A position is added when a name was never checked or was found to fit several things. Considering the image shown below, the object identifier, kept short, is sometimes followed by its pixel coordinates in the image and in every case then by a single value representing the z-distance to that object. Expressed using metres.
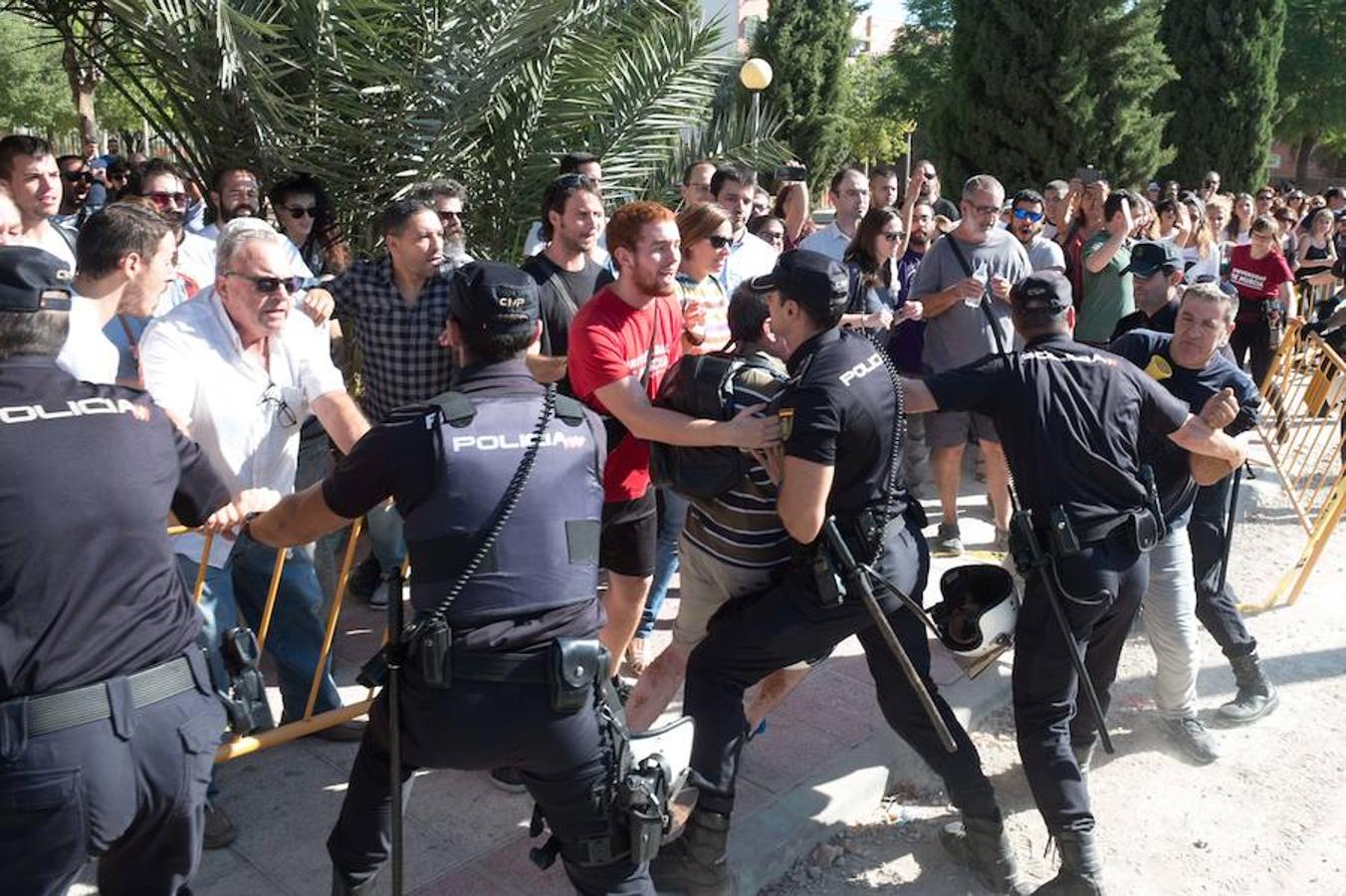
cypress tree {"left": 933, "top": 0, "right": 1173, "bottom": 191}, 20.81
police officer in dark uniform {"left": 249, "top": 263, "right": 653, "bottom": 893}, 2.58
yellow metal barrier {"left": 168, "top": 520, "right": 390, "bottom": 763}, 3.42
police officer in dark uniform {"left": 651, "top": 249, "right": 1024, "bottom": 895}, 3.23
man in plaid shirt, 4.46
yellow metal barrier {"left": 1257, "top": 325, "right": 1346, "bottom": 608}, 6.65
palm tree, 5.86
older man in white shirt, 3.39
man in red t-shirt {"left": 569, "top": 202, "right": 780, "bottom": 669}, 3.89
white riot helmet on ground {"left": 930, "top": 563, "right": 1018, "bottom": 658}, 3.72
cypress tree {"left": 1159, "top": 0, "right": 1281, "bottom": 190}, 26.70
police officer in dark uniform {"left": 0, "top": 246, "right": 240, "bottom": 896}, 2.15
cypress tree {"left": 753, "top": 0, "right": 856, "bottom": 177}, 29.14
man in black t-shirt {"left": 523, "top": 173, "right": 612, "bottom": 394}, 4.61
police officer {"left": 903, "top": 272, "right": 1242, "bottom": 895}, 3.64
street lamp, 8.87
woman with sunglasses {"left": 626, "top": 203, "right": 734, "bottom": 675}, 4.57
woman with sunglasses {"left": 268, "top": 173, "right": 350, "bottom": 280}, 5.58
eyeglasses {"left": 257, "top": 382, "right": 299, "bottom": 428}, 3.56
